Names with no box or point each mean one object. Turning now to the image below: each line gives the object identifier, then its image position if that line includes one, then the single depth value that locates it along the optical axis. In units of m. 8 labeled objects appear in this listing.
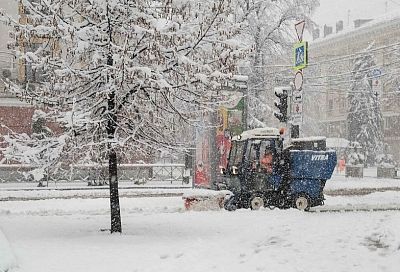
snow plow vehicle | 14.65
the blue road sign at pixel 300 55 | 14.26
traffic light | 15.30
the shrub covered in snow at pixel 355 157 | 35.62
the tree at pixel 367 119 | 50.44
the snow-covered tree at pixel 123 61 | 9.23
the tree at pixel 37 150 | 9.47
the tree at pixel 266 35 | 26.67
